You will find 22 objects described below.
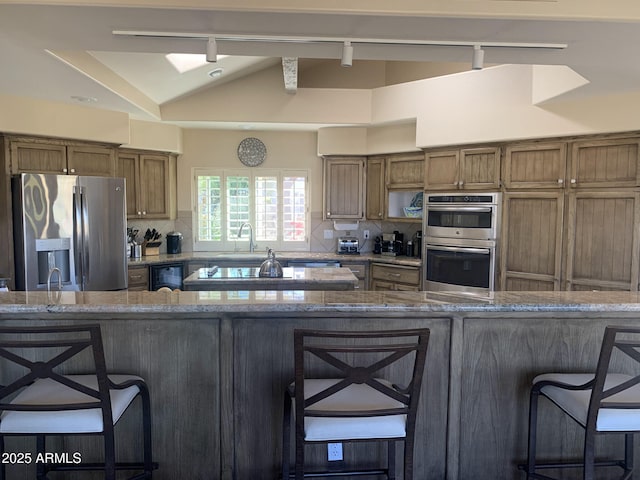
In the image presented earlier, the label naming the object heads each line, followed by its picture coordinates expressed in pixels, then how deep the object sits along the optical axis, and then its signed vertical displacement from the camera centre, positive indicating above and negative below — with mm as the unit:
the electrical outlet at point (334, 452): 2104 -1093
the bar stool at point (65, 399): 1551 -683
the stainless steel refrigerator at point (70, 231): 3949 -148
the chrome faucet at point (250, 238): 6070 -301
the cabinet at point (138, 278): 5059 -703
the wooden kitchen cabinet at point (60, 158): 4098 +556
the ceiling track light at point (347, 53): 2369 +855
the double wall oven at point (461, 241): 4398 -245
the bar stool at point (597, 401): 1630 -719
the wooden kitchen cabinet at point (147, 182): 5297 +405
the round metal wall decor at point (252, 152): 6078 +853
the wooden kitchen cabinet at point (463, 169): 4434 +489
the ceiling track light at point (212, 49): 2340 +864
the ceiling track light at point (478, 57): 2398 +850
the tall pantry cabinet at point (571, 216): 3602 +12
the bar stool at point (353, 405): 1546 -690
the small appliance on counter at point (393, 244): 5816 -359
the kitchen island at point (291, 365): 2004 -676
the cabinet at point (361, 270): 5629 -667
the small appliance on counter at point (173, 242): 5898 -354
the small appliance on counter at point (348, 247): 5988 -406
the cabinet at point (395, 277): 5195 -715
